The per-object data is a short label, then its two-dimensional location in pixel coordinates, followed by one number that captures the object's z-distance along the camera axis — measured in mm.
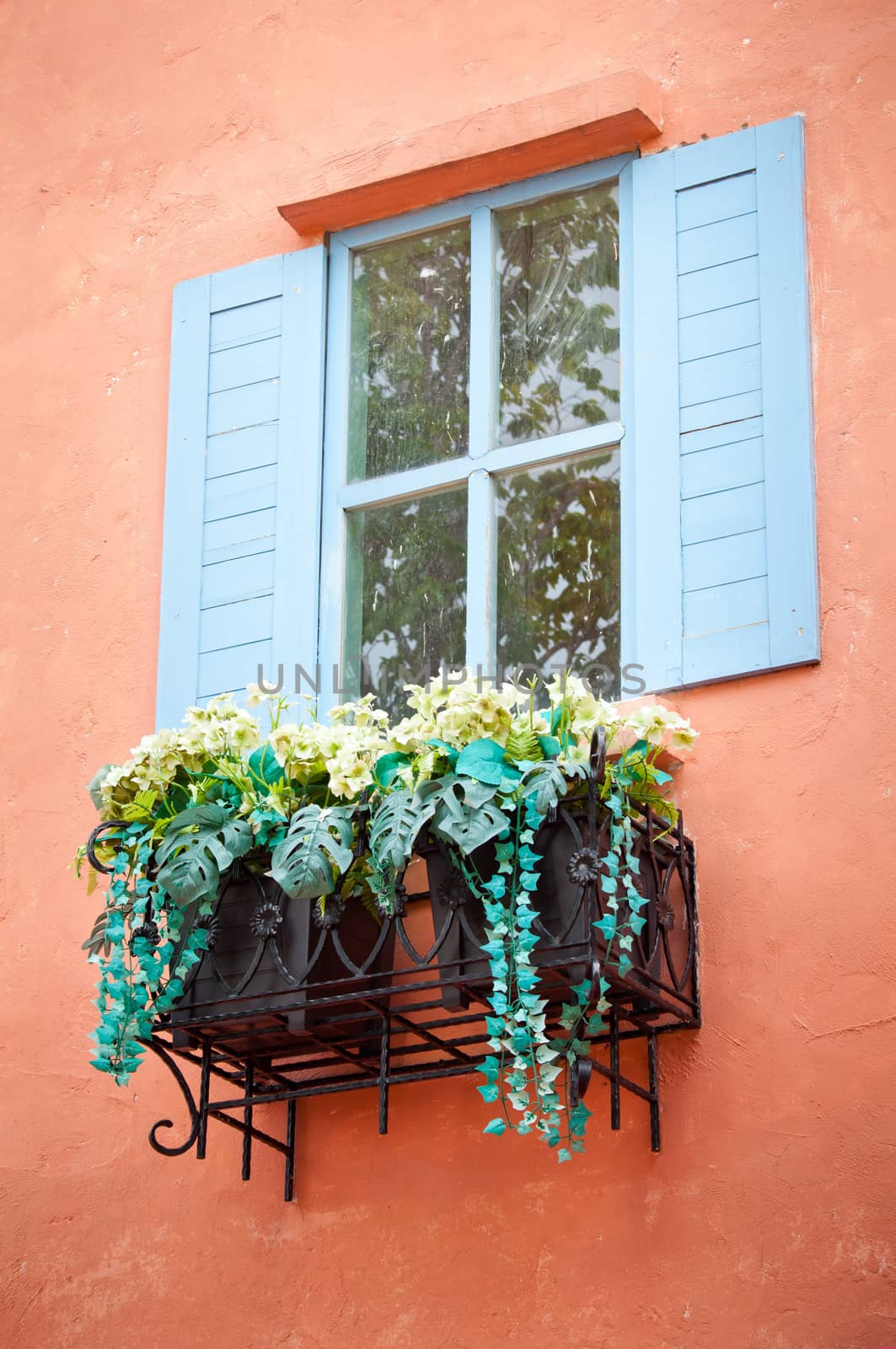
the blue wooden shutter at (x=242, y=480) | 4109
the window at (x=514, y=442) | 3709
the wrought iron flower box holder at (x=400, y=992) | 3195
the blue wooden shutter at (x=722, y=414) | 3609
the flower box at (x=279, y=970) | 3311
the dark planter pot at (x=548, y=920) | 3133
